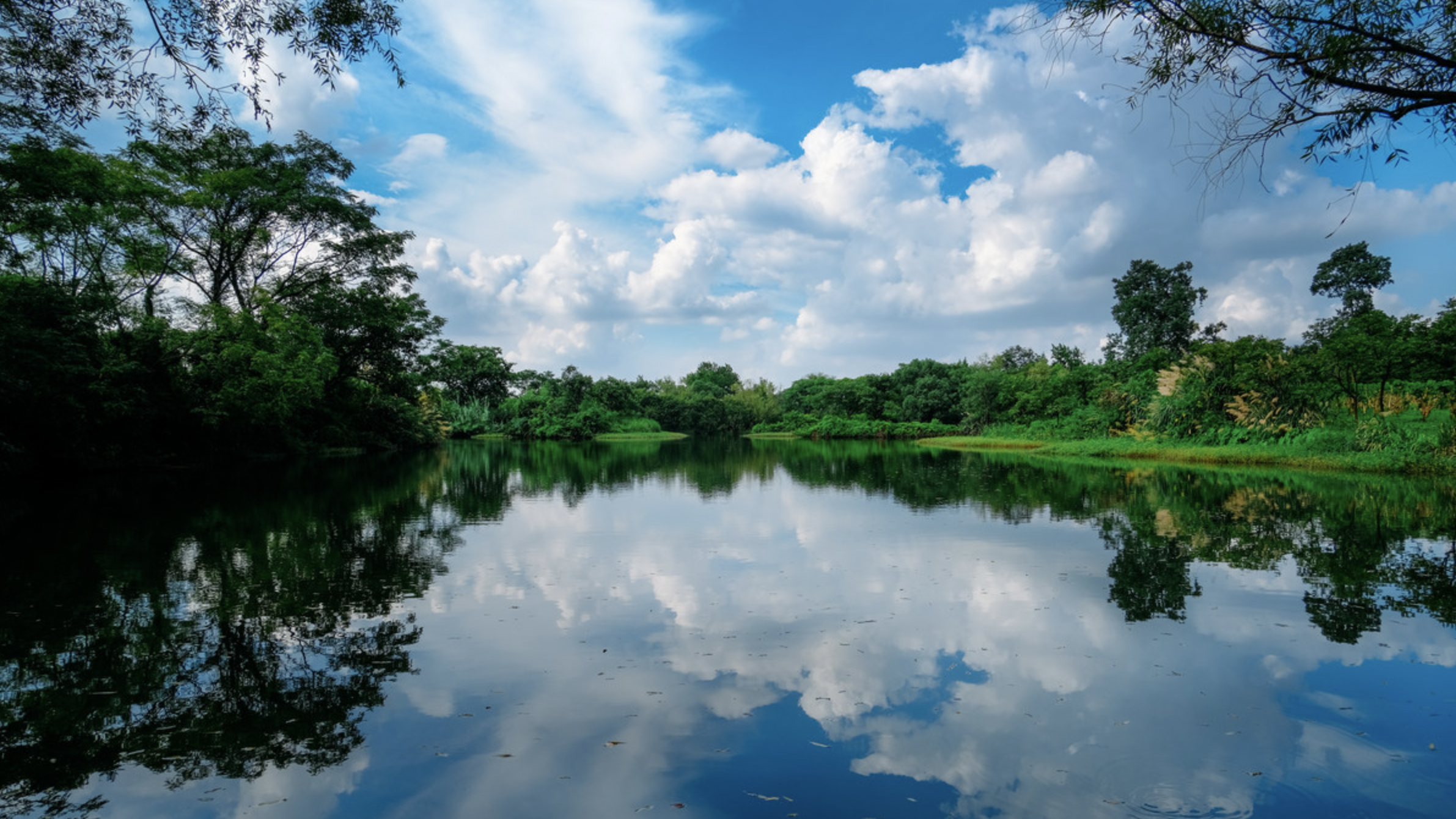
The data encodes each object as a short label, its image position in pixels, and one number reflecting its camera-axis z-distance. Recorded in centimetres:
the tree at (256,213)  2386
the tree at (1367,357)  2041
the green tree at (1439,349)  2136
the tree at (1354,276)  4294
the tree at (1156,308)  4256
